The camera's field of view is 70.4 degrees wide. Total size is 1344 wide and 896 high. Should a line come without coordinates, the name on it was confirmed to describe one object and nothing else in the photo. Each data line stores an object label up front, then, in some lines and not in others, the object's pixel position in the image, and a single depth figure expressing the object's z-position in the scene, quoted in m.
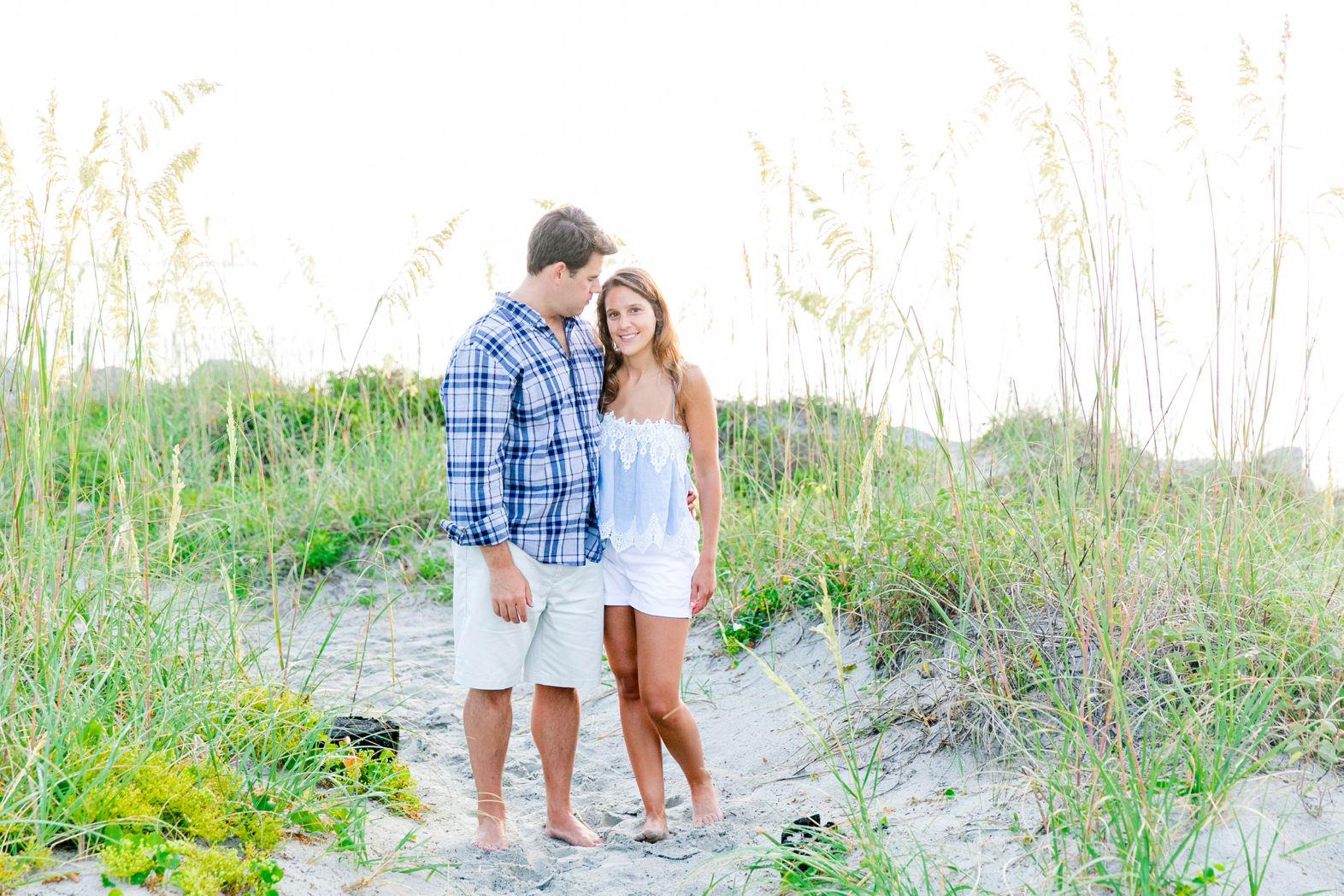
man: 3.09
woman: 3.27
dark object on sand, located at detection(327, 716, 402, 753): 3.47
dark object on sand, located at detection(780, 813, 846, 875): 2.61
